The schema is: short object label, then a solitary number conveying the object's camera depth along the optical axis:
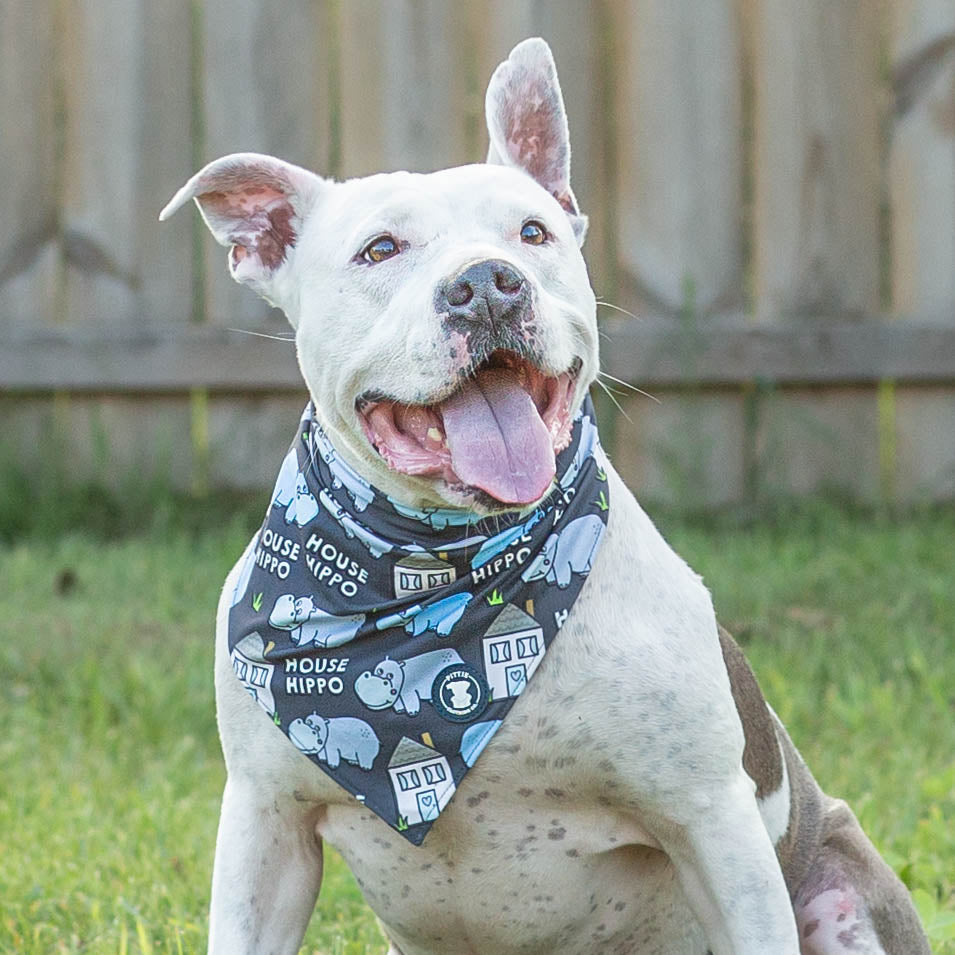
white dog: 5.35
